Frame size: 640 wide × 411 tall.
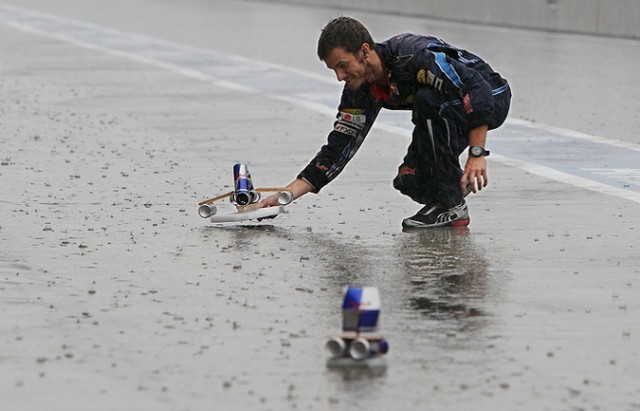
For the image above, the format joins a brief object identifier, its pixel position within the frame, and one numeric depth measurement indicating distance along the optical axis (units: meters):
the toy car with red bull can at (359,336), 12.06
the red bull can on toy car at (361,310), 12.05
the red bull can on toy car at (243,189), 18.64
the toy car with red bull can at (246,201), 18.53
